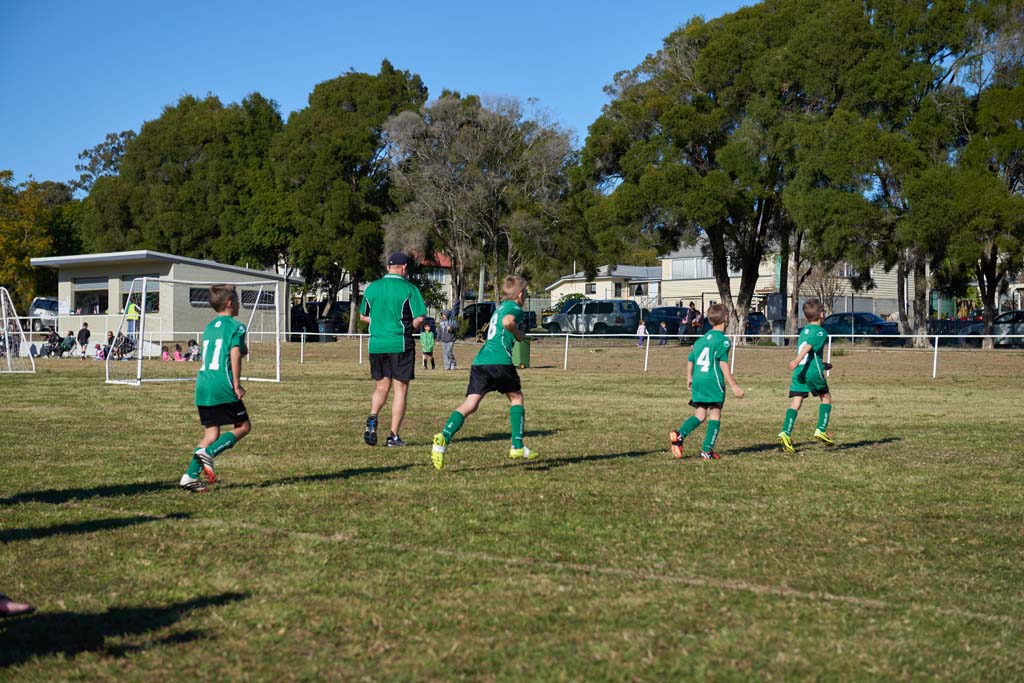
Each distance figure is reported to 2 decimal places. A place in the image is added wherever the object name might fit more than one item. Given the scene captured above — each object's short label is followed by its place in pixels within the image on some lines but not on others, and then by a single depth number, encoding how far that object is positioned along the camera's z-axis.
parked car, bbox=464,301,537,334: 45.03
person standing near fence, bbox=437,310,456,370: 30.17
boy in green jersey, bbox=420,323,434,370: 30.61
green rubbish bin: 29.39
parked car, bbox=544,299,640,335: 42.97
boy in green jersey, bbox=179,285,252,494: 7.76
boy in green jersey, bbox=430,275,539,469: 9.16
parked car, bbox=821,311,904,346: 43.53
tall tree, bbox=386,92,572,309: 44.22
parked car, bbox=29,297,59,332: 46.16
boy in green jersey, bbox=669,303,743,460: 9.81
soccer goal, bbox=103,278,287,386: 26.47
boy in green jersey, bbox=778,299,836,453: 10.90
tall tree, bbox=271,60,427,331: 50.19
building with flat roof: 41.91
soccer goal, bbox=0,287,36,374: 27.97
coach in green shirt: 10.27
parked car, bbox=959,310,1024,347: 36.12
